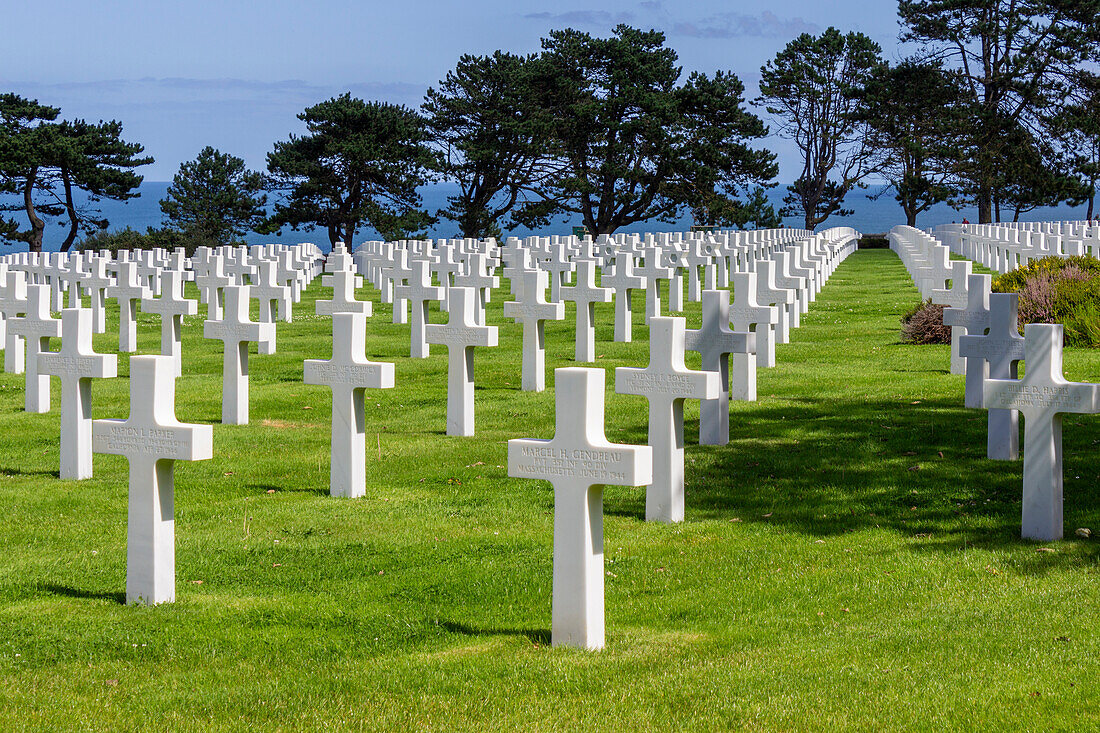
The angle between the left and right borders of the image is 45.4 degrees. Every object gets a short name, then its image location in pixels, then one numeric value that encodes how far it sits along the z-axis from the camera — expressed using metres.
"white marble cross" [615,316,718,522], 7.72
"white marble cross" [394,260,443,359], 15.77
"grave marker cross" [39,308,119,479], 8.94
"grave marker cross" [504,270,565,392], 13.46
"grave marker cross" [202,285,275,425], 11.54
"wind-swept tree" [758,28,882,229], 76.56
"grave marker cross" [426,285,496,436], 11.12
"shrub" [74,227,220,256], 51.12
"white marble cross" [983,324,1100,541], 7.14
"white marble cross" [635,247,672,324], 18.91
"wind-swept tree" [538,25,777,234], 59.16
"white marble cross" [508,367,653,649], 5.54
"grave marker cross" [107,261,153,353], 17.55
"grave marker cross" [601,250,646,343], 17.59
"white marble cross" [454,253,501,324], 17.89
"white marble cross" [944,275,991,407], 10.18
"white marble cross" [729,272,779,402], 12.20
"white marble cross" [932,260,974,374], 12.77
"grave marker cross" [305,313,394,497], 8.80
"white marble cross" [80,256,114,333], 19.53
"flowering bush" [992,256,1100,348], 15.62
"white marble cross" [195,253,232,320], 19.44
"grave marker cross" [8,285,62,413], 11.36
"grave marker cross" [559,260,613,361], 15.52
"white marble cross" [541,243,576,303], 22.33
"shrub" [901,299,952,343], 16.83
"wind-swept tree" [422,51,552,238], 56.25
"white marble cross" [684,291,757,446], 9.92
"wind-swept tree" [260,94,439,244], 53.53
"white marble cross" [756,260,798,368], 14.73
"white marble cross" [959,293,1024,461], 9.07
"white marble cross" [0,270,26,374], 14.12
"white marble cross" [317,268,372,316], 14.55
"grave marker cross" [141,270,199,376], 14.30
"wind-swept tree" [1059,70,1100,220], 61.21
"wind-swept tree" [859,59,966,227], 64.31
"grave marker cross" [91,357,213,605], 6.32
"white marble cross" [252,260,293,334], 16.97
